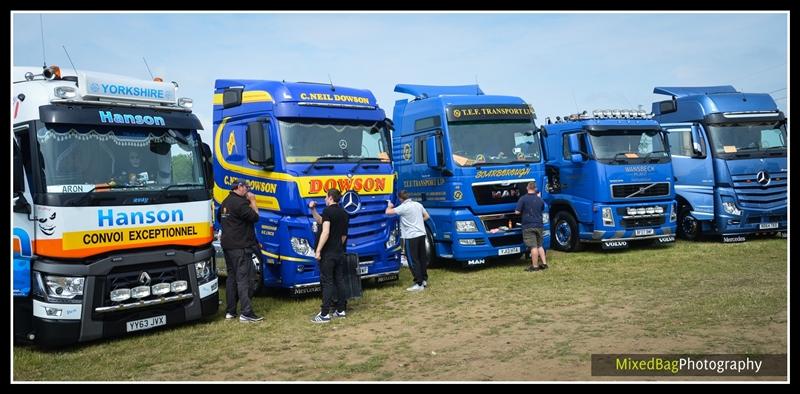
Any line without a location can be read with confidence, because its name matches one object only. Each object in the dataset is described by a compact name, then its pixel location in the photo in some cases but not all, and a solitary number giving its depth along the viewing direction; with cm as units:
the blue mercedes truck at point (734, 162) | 1477
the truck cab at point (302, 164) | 962
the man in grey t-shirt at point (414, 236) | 1086
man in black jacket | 860
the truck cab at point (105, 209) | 720
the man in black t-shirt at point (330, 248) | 855
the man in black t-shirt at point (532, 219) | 1223
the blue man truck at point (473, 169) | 1230
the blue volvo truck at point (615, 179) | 1398
